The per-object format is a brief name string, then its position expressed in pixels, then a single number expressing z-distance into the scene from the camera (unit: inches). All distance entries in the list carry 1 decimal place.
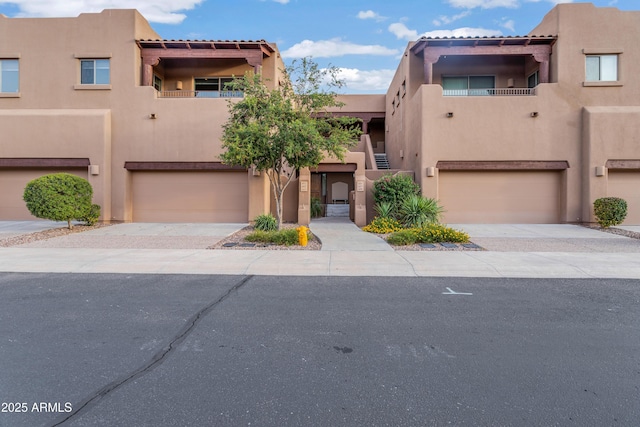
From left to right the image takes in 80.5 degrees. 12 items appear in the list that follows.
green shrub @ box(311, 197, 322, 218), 770.8
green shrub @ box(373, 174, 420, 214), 604.9
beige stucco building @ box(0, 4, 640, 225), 625.9
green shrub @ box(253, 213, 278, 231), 543.8
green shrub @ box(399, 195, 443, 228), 554.3
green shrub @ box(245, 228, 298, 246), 430.3
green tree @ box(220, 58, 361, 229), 440.8
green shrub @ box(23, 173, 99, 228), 510.6
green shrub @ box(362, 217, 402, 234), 543.2
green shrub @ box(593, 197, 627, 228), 563.8
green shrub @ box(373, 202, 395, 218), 581.6
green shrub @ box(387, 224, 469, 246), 435.7
